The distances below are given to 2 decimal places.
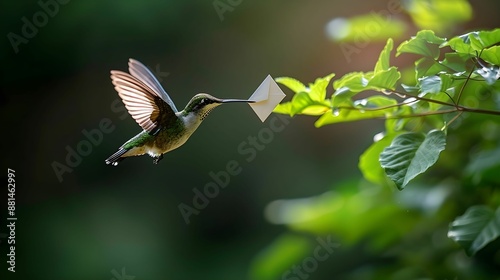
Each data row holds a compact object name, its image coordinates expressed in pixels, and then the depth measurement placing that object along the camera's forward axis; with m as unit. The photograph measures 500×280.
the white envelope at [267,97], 3.75
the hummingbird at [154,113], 3.77
